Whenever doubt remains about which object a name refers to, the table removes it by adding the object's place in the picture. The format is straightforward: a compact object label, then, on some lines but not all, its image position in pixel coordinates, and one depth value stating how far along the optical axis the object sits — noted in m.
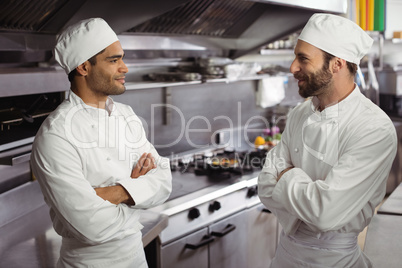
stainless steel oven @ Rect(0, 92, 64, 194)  2.00
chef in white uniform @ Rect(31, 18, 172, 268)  1.68
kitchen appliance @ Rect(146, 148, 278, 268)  2.79
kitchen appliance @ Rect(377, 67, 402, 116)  5.75
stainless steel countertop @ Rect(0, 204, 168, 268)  2.06
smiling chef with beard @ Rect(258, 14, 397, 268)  1.72
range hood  2.40
